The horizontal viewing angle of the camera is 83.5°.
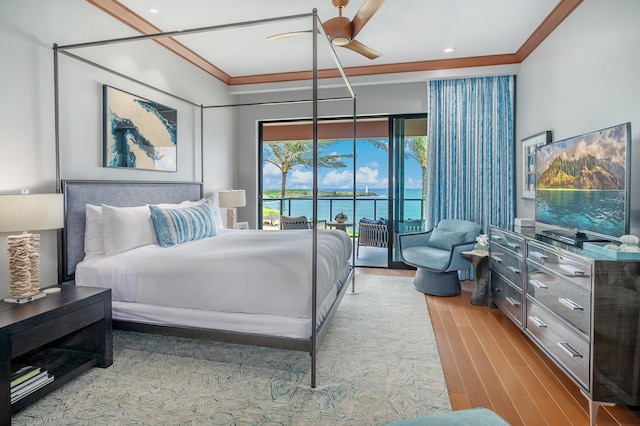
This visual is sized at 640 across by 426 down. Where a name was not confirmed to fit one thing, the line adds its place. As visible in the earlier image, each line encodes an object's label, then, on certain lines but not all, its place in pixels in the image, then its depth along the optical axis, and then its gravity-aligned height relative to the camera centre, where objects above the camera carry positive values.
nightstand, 1.80 -0.77
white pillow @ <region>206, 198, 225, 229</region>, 4.26 -0.13
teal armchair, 4.04 -0.60
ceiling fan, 2.76 +1.48
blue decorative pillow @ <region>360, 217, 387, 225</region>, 5.71 -0.30
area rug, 1.95 -1.15
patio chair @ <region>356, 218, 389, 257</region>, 5.58 -0.49
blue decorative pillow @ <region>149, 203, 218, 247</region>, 3.14 -0.20
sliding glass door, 5.34 +0.48
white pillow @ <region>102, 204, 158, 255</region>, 2.83 -0.22
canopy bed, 2.27 -0.51
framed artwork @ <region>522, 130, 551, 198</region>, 3.99 +0.47
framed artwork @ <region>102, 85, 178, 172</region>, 3.28 +0.71
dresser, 1.91 -0.69
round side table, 3.84 -0.81
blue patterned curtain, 4.73 +0.70
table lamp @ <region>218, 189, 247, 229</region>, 4.79 +0.02
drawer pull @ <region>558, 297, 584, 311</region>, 2.10 -0.62
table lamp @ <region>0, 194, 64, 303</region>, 2.12 -0.22
